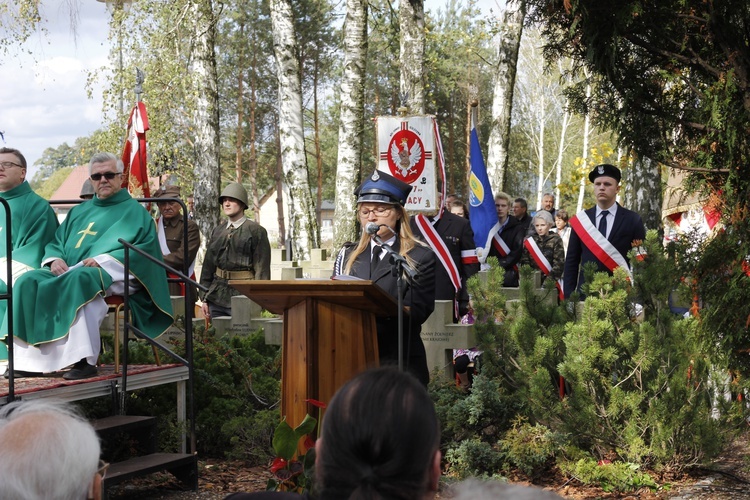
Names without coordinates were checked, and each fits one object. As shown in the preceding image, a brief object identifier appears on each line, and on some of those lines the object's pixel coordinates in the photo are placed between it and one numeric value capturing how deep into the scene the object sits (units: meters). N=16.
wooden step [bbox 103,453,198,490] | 6.31
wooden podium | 5.57
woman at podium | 6.04
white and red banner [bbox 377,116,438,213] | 11.40
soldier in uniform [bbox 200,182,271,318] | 10.37
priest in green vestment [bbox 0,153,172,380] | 6.77
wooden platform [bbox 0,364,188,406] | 6.30
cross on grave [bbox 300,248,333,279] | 16.09
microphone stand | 5.30
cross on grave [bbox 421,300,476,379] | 8.41
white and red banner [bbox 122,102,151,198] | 12.67
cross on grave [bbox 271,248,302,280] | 12.53
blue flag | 13.12
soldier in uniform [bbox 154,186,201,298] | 10.50
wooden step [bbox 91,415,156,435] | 6.47
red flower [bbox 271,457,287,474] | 5.10
